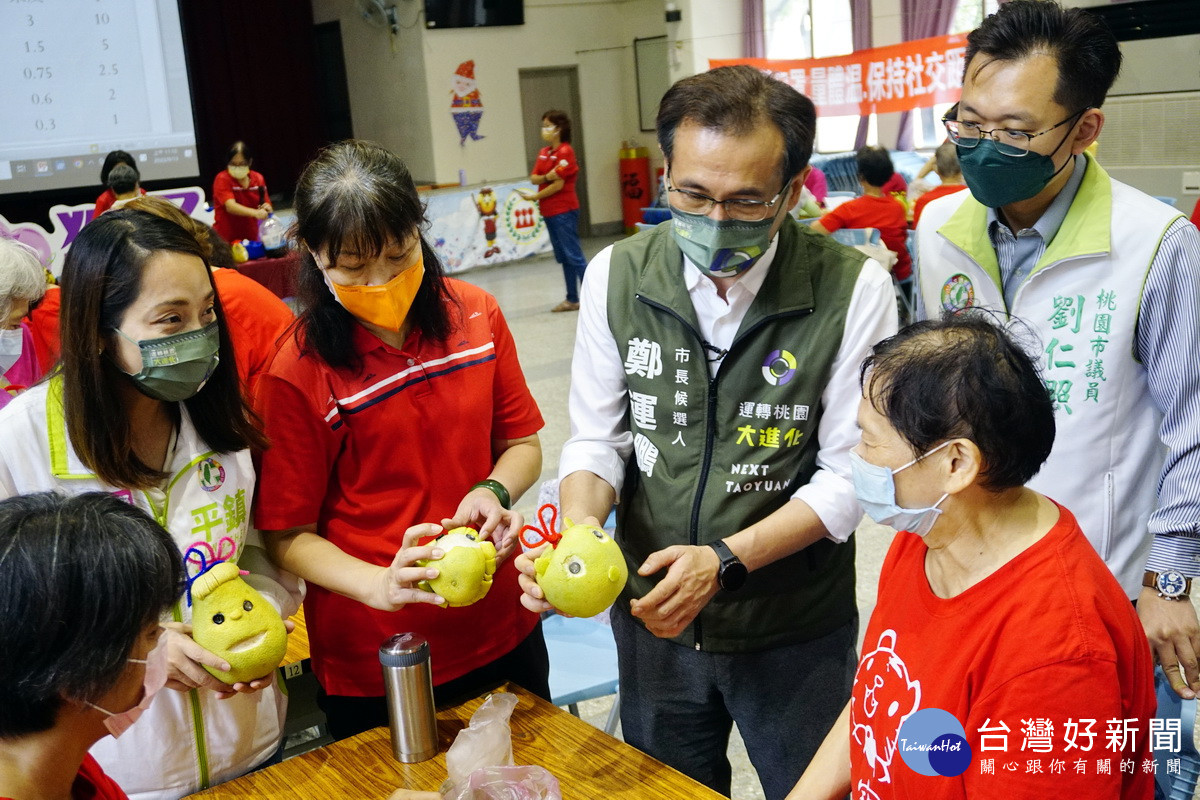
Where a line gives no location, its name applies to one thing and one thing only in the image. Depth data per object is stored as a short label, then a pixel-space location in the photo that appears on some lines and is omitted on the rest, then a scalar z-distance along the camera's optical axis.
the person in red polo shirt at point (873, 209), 6.34
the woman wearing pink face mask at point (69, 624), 1.02
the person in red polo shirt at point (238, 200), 9.38
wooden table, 1.56
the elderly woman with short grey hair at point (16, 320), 2.99
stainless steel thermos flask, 1.61
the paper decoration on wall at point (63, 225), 7.40
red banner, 8.18
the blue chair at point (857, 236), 6.09
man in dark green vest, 1.60
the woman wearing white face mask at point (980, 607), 1.13
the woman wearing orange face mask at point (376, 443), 1.66
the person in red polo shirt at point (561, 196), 9.46
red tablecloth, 6.97
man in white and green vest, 1.68
